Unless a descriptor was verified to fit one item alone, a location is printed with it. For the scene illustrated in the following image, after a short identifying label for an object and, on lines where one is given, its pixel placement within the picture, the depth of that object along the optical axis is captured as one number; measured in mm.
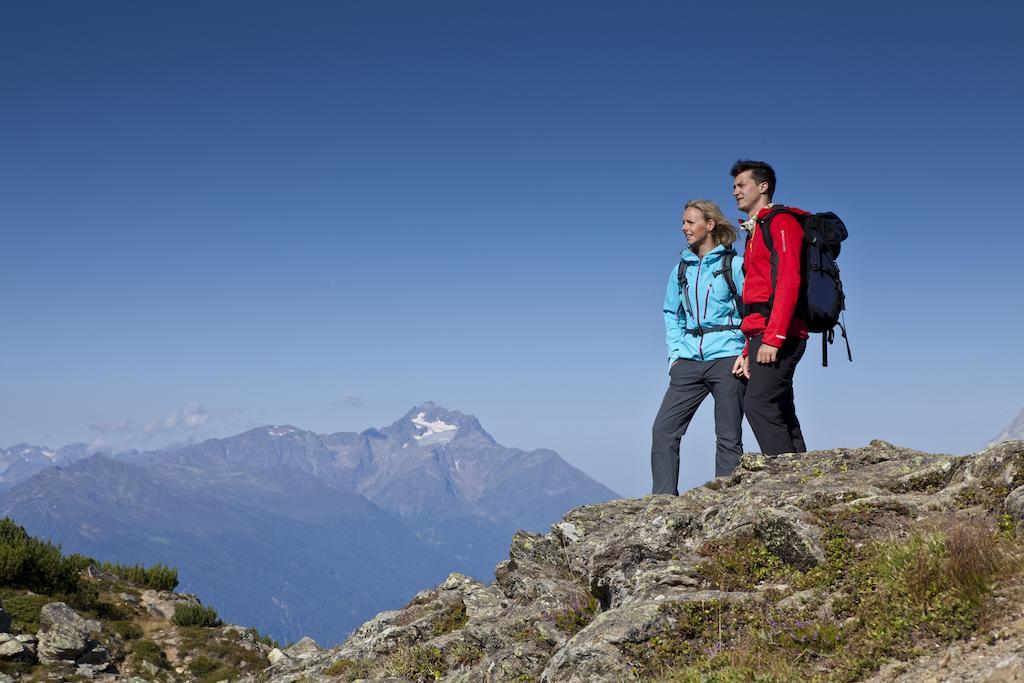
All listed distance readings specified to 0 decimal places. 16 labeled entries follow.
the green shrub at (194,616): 18391
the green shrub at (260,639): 19156
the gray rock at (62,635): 13812
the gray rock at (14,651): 13055
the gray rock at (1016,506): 5719
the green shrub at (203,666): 16214
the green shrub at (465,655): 7762
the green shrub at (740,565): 6480
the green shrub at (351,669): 8734
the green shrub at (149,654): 15664
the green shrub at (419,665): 7844
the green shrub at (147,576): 20906
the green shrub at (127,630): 16641
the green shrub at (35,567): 16844
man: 8180
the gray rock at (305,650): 10932
